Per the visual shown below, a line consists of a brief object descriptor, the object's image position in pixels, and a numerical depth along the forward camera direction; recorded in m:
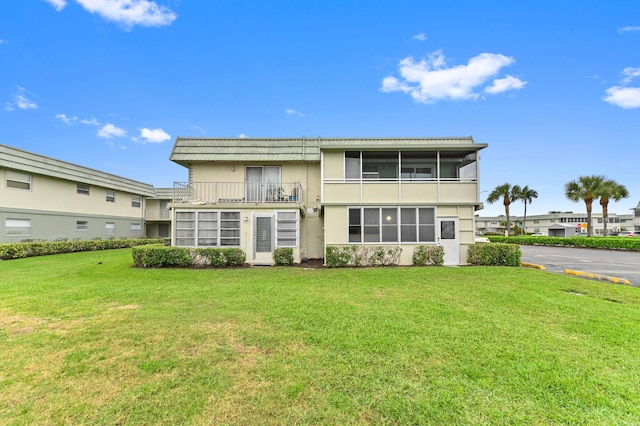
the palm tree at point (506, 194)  42.59
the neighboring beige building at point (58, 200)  15.59
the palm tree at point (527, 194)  44.09
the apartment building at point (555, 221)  61.59
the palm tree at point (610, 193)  30.33
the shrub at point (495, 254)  11.99
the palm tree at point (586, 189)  30.62
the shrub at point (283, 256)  12.23
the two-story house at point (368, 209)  12.43
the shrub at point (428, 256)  12.16
